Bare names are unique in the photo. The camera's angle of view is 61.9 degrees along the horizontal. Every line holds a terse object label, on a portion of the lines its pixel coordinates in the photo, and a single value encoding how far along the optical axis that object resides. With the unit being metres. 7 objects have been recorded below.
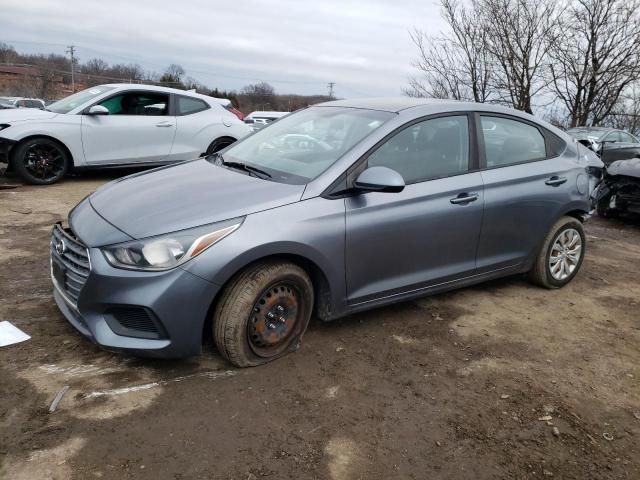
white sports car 7.60
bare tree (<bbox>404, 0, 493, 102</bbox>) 18.42
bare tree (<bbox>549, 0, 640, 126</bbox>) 19.05
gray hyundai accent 2.84
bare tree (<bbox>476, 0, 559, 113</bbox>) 18.20
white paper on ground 3.26
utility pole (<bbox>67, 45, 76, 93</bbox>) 58.26
